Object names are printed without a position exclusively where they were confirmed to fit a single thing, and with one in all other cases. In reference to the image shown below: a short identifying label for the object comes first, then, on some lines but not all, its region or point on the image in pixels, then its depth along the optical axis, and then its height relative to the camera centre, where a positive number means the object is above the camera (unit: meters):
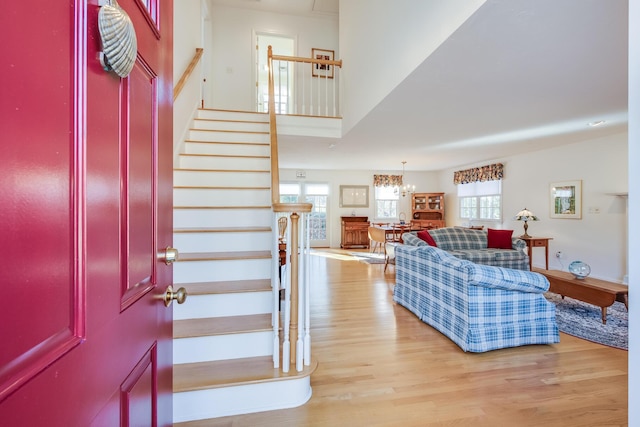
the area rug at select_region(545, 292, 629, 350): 2.75 -1.17
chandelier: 7.61 +0.63
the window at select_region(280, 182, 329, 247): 8.68 +0.37
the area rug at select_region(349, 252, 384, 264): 6.51 -1.08
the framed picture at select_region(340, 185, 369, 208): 9.02 +0.47
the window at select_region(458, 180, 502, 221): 7.09 +0.28
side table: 5.30 -0.58
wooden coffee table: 2.94 -0.84
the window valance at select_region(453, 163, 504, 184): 6.88 +0.93
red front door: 0.36 -0.01
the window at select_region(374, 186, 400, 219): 9.23 +0.29
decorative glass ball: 3.36 -0.67
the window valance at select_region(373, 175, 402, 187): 9.09 +0.93
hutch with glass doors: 8.70 +0.04
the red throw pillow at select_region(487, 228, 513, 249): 5.05 -0.48
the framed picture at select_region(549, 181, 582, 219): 5.19 +0.21
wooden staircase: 1.66 -0.54
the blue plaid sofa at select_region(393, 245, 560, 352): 2.46 -0.83
